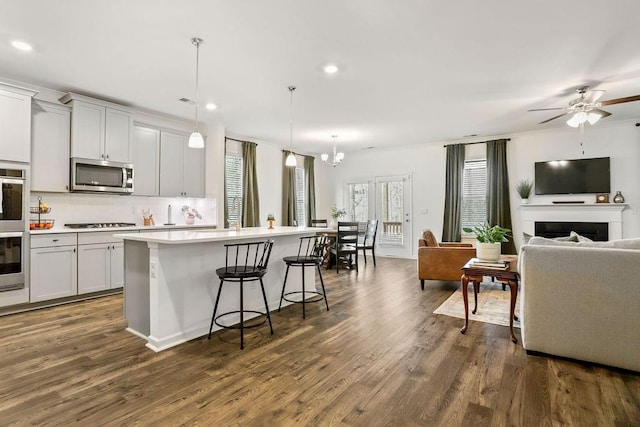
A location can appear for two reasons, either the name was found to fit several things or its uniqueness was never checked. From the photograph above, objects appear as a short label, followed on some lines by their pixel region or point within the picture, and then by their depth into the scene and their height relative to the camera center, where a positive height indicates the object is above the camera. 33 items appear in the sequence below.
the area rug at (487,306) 3.66 -1.12
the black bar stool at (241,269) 2.94 -0.51
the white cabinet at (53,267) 3.91 -0.64
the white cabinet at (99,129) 4.42 +1.19
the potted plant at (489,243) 3.35 -0.29
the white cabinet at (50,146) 4.18 +0.88
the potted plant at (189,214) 5.93 +0.01
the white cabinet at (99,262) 4.29 -0.64
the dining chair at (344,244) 6.42 -0.58
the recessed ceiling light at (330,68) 3.71 +1.66
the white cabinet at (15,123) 3.75 +1.05
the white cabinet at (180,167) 5.52 +0.82
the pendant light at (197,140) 3.55 +0.80
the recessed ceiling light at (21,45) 3.16 +1.64
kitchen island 2.85 -0.64
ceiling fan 4.13 +1.41
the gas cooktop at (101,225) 4.61 -0.15
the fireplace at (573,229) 6.10 -0.26
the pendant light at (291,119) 4.41 +1.67
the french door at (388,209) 8.36 +0.15
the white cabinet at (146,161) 5.16 +0.85
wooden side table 3.07 -0.60
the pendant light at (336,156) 6.65 +1.19
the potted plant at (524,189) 6.69 +0.52
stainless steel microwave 4.44 +0.54
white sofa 2.38 -0.65
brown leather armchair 4.80 -0.68
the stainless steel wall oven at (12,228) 3.70 -0.16
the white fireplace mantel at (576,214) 5.98 +0.02
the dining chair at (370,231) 7.04 -0.35
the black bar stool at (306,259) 3.71 -0.51
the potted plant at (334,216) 7.38 -0.03
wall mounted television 6.15 +0.75
